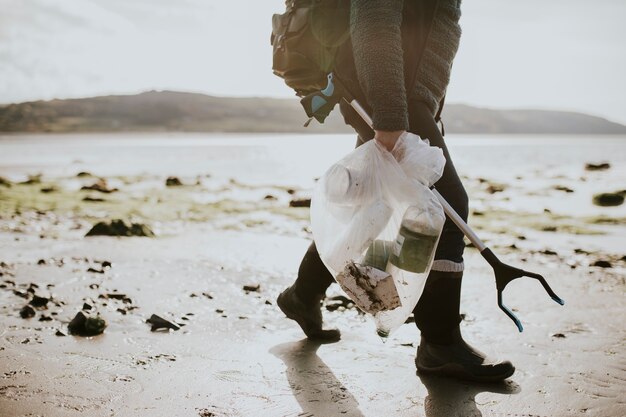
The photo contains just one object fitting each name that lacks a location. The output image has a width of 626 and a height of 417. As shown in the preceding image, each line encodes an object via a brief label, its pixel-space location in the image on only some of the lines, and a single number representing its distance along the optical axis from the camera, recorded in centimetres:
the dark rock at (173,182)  1325
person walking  240
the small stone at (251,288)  413
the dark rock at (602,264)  502
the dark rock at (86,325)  317
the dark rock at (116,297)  380
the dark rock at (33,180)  1309
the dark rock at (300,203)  910
